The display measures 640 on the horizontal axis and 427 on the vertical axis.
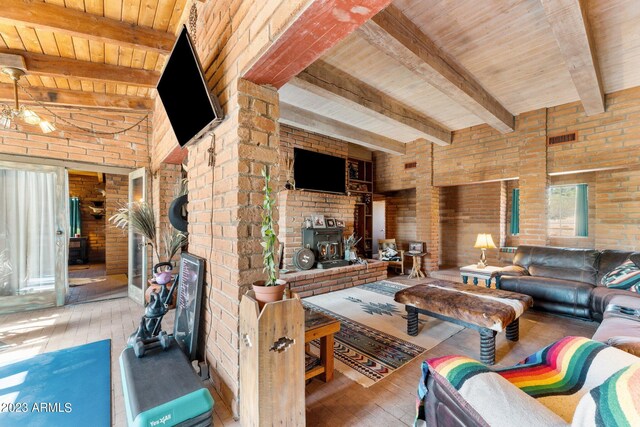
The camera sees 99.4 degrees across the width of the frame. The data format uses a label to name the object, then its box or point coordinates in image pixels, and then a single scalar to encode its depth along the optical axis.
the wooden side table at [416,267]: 5.82
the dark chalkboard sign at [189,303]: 2.02
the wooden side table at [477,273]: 3.97
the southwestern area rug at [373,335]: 2.27
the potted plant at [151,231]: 3.57
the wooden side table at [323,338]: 1.95
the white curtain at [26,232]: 3.52
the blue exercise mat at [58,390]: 1.65
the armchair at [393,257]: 6.20
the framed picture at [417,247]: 5.88
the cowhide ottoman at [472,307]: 2.27
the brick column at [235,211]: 1.62
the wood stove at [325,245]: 5.05
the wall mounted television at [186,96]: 1.73
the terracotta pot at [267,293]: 1.45
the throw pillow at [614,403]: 0.59
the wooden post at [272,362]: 1.34
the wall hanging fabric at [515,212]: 6.12
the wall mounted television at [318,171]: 5.32
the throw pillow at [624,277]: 2.85
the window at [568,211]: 5.34
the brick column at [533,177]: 4.48
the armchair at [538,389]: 0.66
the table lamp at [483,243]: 4.32
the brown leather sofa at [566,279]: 3.07
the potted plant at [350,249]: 5.45
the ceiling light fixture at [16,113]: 2.73
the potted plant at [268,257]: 1.46
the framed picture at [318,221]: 5.27
